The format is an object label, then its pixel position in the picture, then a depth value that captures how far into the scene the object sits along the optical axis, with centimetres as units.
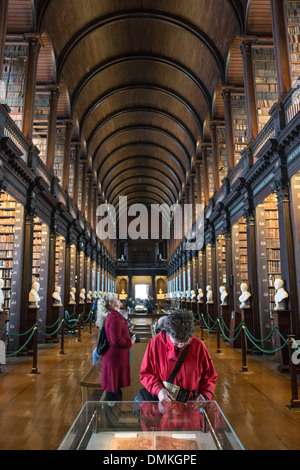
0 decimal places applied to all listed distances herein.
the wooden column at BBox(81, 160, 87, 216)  1703
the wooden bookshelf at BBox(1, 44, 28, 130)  875
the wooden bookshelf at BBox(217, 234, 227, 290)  1223
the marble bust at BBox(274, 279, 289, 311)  628
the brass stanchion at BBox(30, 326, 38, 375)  608
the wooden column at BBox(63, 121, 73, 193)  1285
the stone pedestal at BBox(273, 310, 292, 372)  621
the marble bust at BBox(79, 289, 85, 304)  1443
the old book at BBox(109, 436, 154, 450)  170
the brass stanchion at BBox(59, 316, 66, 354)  804
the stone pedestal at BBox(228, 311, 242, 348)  865
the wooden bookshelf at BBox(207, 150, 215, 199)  1491
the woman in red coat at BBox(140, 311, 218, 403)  219
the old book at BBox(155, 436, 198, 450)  167
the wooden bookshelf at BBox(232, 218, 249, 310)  990
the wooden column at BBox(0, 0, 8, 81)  638
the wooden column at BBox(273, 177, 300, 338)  615
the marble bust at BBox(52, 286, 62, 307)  1019
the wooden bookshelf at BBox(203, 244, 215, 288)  1430
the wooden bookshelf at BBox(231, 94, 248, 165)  1112
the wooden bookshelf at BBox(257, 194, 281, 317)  834
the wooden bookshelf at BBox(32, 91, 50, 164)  1150
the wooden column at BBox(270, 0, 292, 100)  674
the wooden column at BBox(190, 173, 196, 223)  1950
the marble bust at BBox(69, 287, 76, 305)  1259
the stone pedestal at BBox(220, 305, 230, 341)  1019
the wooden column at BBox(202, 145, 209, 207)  1482
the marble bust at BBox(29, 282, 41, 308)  806
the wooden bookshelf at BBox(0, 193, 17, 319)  873
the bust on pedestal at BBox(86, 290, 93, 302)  1631
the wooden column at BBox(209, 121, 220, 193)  1294
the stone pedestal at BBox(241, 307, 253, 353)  827
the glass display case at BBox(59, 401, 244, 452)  171
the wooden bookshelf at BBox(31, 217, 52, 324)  1014
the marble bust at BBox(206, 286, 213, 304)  1216
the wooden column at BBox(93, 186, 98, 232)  2214
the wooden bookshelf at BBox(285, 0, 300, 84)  694
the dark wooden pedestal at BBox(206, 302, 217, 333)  1237
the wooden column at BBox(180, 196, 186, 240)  2255
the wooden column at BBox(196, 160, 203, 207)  1719
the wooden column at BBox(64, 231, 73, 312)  1258
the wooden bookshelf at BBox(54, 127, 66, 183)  1350
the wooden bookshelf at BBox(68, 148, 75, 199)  1499
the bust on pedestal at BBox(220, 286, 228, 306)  1017
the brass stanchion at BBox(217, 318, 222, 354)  818
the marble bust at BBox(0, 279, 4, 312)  643
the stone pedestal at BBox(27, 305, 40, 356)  803
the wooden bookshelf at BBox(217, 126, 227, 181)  1358
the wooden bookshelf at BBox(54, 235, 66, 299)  1235
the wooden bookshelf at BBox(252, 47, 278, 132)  920
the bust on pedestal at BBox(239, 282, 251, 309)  831
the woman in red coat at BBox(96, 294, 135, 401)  333
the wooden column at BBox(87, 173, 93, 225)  1943
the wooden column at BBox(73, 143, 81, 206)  1459
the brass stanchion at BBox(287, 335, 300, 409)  414
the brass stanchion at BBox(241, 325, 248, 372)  618
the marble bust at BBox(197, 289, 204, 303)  1398
